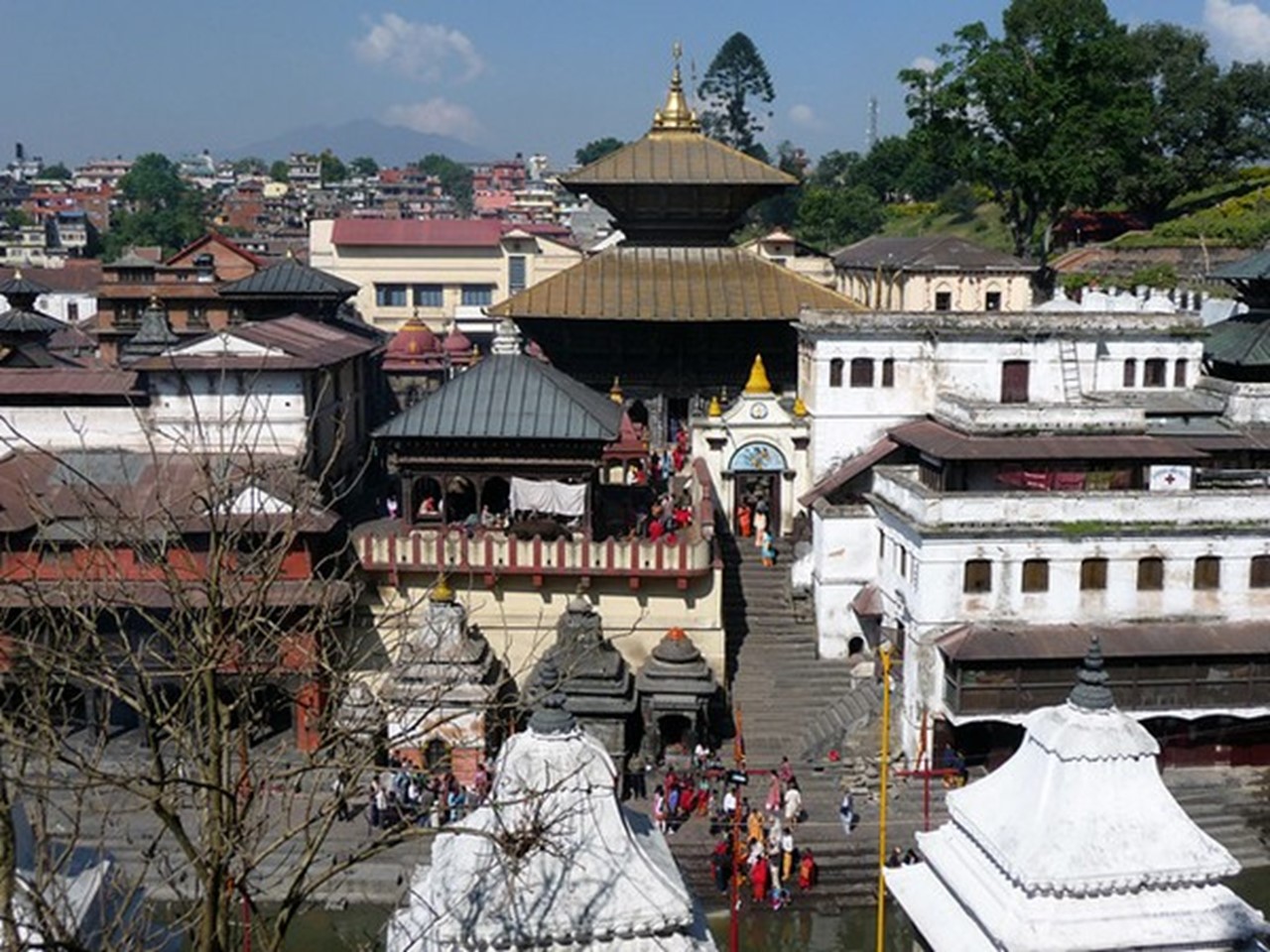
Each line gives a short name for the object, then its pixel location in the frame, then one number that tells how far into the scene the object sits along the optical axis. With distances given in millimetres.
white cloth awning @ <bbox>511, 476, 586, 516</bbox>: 30344
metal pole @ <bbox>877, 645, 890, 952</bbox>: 19781
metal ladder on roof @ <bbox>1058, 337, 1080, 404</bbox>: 34062
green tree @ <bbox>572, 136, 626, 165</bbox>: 176500
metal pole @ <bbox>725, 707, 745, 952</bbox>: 21516
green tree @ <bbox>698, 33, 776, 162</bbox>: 126062
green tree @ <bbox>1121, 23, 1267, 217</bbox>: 67688
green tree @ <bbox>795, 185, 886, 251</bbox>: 93000
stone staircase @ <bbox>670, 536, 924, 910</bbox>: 24516
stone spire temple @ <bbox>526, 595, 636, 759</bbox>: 26703
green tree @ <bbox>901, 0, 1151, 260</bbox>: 51781
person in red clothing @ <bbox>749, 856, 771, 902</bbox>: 23672
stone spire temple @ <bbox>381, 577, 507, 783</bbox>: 25906
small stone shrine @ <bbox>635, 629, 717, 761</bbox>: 27422
